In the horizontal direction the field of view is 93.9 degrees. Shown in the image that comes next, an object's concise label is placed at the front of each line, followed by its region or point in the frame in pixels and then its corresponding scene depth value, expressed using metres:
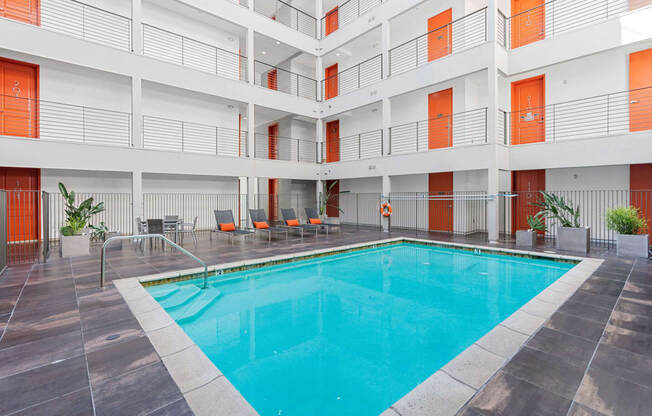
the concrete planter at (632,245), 6.18
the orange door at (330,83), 14.74
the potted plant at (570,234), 6.93
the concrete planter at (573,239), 6.91
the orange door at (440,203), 11.11
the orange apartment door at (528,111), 9.34
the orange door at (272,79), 15.53
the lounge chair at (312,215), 11.13
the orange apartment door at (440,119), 10.80
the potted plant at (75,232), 6.52
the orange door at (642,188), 7.74
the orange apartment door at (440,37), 10.58
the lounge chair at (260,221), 9.62
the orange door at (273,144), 15.84
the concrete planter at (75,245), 6.47
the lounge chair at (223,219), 9.27
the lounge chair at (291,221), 10.17
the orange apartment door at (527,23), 9.28
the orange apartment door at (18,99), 8.45
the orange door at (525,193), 9.56
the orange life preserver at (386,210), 10.91
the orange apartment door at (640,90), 7.60
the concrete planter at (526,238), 7.73
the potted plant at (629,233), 6.22
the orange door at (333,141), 14.97
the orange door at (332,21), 13.91
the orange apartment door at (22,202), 8.57
